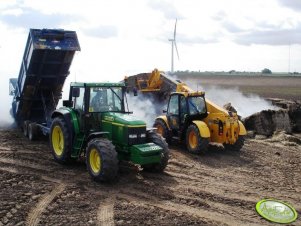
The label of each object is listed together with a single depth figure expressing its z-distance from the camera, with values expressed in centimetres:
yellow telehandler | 1205
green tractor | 855
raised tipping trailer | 1141
